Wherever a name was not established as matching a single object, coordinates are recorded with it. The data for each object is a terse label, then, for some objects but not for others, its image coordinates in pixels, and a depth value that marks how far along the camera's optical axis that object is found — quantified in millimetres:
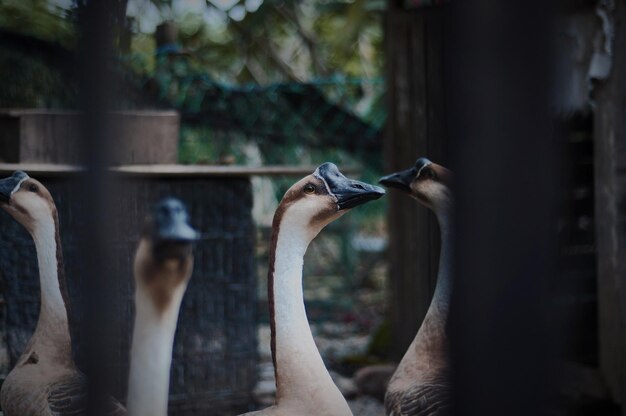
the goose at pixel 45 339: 2207
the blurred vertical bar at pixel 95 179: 995
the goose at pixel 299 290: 2121
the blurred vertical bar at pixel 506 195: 812
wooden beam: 3189
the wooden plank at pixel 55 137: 3729
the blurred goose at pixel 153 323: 1851
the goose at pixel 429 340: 2297
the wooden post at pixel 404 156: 4832
